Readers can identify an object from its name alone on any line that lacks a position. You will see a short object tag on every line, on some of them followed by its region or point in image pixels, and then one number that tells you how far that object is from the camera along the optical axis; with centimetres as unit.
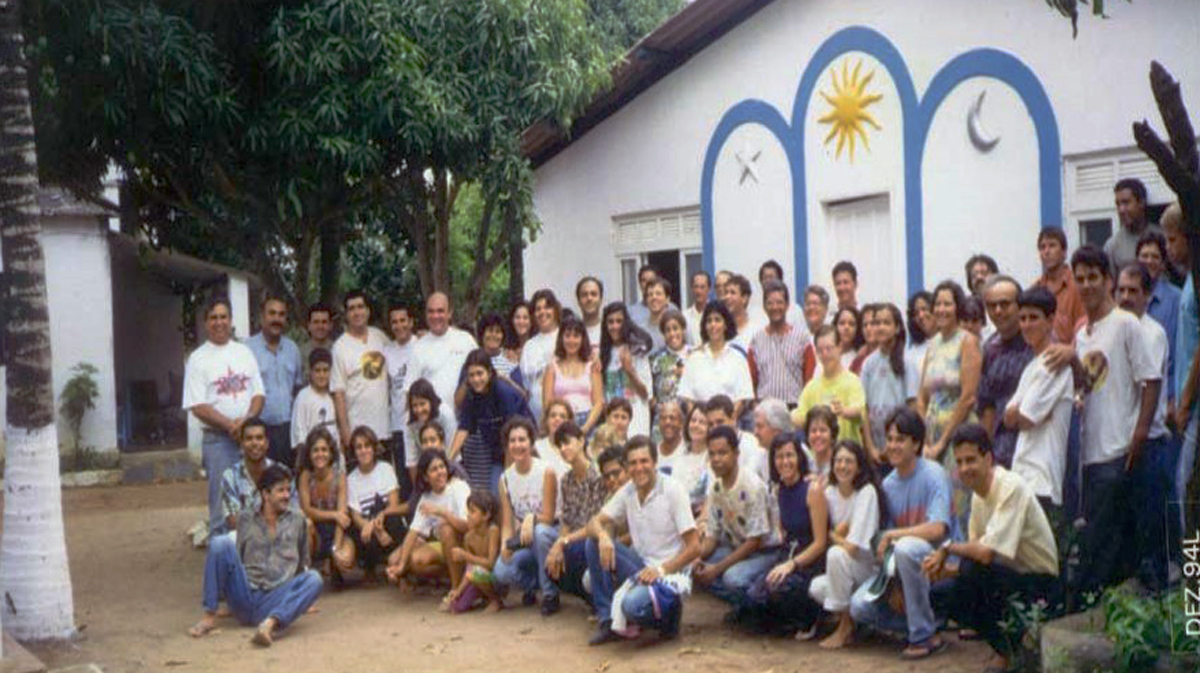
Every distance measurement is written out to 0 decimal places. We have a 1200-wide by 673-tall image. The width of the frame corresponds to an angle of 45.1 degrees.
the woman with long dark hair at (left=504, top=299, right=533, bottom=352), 1041
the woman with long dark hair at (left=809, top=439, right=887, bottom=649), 723
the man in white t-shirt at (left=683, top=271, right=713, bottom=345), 1041
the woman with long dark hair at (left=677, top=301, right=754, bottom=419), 907
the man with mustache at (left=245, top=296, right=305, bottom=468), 1011
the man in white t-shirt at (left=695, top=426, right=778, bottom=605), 781
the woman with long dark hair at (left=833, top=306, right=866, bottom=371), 888
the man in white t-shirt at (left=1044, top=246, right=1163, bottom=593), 665
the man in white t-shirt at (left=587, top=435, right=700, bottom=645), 776
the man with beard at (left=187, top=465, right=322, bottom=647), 848
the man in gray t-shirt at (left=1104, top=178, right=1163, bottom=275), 759
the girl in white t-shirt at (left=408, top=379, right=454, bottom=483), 957
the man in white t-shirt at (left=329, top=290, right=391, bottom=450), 1012
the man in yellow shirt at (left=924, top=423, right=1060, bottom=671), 654
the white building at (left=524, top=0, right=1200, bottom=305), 945
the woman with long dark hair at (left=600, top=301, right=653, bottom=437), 949
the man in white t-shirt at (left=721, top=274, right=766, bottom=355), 976
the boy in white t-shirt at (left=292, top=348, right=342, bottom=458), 1011
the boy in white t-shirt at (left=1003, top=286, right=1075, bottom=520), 688
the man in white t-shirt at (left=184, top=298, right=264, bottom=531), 955
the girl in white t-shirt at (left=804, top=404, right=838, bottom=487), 797
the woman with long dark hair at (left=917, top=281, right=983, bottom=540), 773
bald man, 1001
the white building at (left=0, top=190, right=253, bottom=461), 1755
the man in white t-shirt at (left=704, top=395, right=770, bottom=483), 841
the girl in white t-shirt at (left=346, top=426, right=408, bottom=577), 971
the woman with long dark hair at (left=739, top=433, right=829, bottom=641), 750
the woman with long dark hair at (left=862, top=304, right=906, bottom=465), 833
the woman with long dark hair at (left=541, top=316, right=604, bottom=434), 947
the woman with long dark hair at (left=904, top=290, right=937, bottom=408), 832
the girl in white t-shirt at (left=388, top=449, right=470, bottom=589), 911
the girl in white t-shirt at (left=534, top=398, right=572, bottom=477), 889
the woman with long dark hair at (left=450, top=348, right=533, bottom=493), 963
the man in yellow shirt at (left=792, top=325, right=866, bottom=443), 841
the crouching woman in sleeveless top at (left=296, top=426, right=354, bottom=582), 966
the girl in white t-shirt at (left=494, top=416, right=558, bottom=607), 877
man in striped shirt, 918
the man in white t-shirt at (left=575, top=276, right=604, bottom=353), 986
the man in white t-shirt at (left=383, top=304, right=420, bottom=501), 1023
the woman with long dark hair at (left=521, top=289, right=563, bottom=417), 991
